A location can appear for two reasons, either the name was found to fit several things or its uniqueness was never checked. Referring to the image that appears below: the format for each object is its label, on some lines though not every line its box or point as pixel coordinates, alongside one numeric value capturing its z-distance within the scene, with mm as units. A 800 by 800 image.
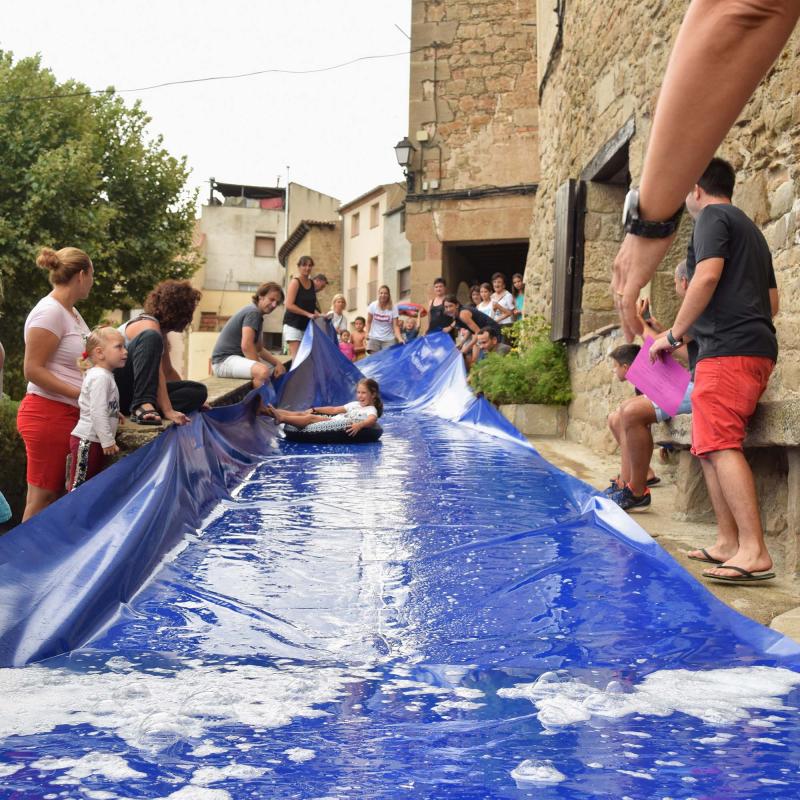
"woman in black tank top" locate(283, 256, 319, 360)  12000
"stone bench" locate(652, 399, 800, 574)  3580
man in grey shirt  9094
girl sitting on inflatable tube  8312
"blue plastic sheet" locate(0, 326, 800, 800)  1820
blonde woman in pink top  4406
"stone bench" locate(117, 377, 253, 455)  4820
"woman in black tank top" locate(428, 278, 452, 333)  13969
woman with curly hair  5391
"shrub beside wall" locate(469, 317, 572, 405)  9312
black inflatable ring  8328
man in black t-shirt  3723
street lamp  18547
